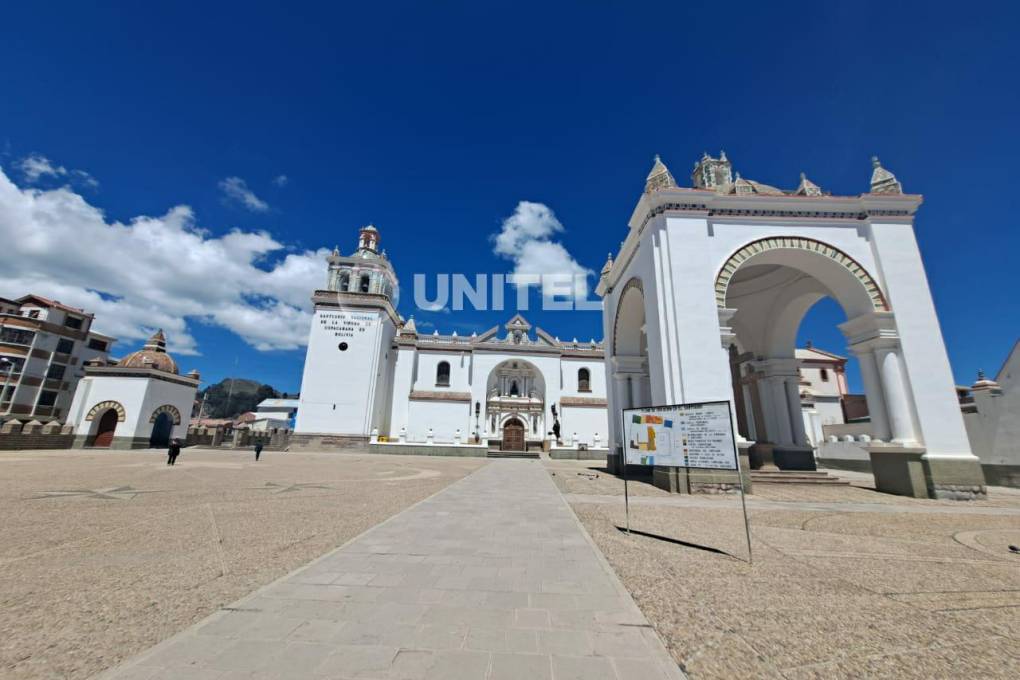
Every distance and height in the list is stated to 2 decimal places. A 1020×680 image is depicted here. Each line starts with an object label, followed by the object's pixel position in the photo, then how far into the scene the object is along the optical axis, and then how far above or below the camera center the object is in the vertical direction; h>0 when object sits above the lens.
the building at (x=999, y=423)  12.73 +0.92
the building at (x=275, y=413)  58.61 +3.07
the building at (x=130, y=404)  25.80 +1.63
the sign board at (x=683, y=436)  5.40 +0.11
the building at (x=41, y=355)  32.84 +6.13
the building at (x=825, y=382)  30.66 +5.07
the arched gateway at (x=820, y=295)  9.82 +4.09
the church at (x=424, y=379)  30.27 +4.83
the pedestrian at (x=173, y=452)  14.47 -0.79
